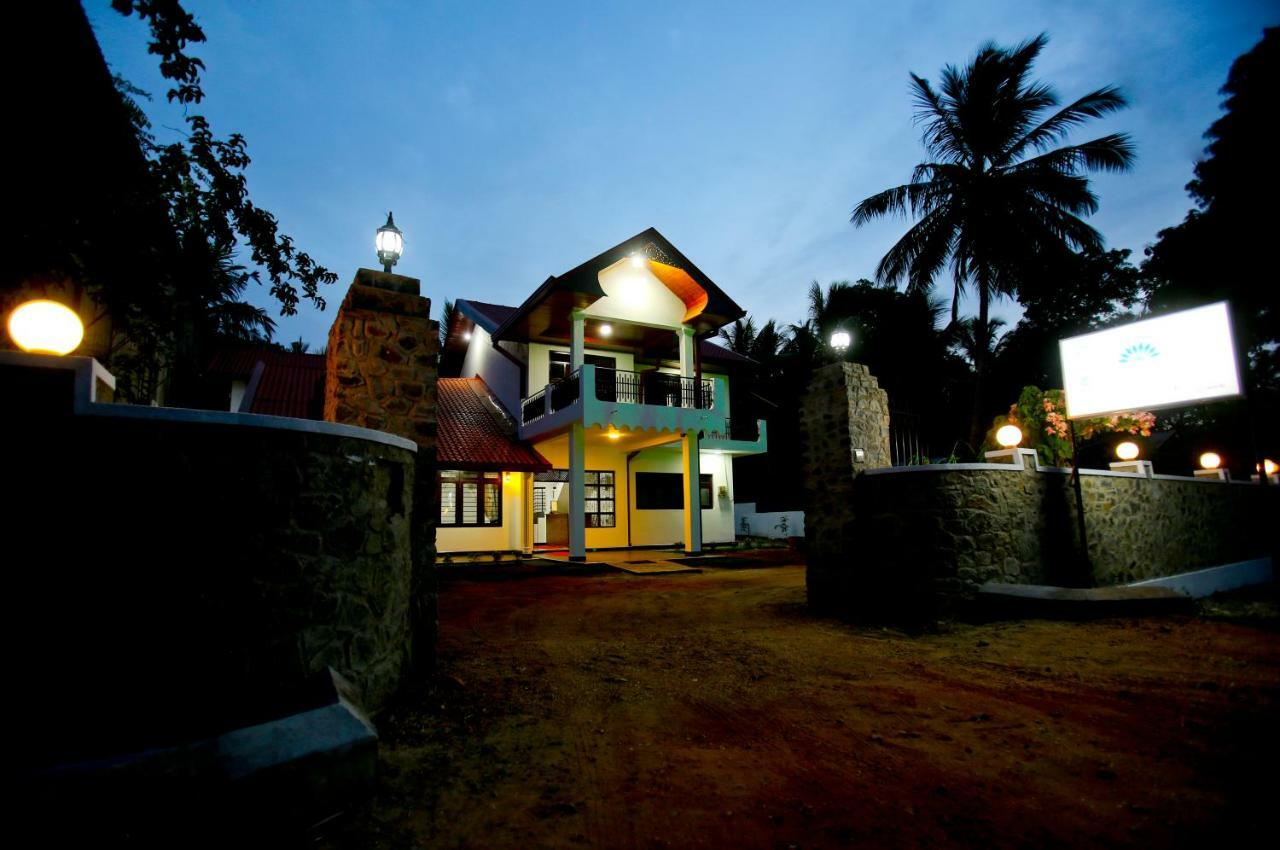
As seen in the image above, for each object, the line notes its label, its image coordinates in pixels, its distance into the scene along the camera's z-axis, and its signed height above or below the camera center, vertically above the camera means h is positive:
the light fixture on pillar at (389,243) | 6.37 +2.84
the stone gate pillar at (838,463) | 7.56 +0.46
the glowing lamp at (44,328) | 2.90 +0.90
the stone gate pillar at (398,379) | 4.85 +1.07
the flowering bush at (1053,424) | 9.07 +1.12
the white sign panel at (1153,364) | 7.05 +1.66
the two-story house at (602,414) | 14.87 +2.33
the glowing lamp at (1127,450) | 12.09 +0.90
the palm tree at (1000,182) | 15.40 +8.40
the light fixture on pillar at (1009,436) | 8.48 +0.87
